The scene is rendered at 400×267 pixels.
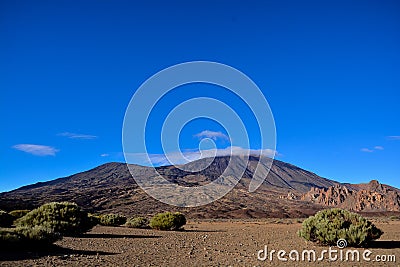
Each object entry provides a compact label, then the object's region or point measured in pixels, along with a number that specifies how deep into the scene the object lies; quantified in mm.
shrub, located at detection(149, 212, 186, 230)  26906
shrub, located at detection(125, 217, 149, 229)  28406
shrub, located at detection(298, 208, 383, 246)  13945
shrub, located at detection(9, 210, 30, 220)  27803
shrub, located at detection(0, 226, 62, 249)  10453
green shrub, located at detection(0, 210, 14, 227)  22078
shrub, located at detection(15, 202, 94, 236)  17047
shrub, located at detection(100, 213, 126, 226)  29459
